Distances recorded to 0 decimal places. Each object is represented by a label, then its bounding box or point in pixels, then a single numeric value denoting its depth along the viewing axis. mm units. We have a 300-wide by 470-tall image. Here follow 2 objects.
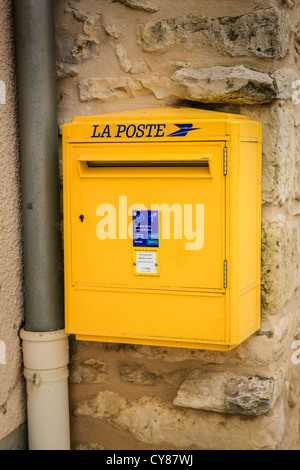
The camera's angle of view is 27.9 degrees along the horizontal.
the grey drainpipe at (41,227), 2707
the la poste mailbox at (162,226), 2404
